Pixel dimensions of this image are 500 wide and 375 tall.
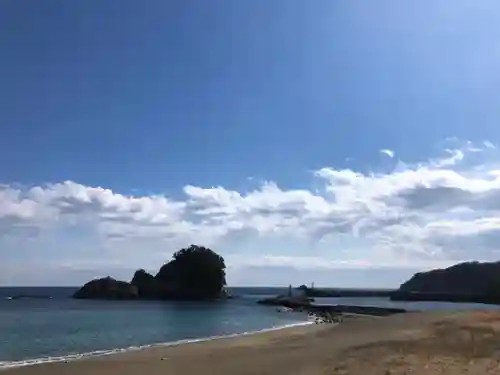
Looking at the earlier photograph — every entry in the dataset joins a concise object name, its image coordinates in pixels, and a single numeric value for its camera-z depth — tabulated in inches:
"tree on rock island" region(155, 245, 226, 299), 6609.3
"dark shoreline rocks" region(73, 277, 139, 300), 6996.6
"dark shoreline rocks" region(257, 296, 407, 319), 3615.7
